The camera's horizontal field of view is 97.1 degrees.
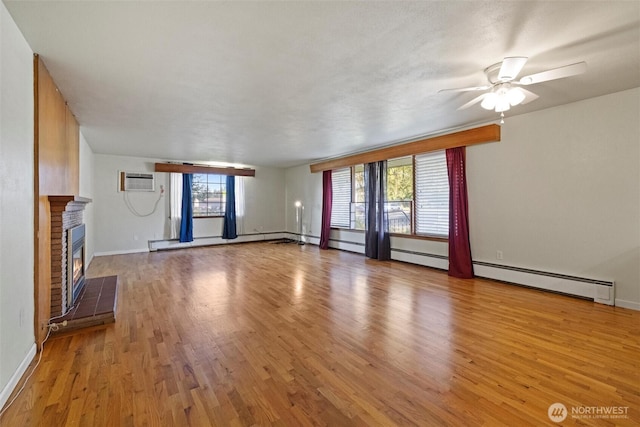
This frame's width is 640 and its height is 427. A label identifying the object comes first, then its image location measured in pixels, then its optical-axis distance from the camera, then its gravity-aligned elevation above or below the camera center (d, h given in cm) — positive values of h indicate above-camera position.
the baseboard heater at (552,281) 333 -92
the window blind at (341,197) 712 +38
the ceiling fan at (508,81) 215 +110
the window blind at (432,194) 496 +32
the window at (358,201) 676 +27
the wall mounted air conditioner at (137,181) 682 +76
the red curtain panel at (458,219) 450 -12
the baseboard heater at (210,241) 731 -83
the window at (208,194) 787 +50
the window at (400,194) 555 +37
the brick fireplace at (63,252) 262 -40
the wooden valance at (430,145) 421 +117
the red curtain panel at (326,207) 746 +13
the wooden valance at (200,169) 713 +116
